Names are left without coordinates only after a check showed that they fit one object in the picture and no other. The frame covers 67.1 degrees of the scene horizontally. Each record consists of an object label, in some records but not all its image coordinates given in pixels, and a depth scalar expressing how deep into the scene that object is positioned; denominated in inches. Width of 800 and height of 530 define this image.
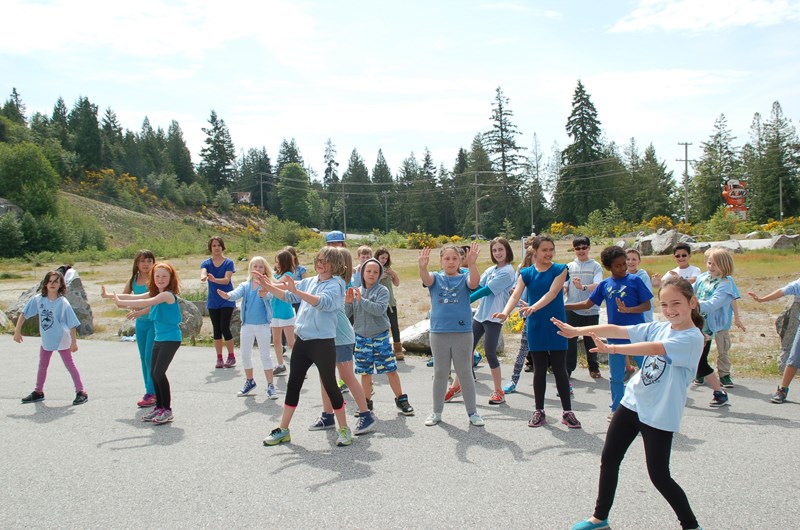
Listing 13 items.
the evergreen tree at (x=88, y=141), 3535.9
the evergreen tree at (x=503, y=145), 3164.4
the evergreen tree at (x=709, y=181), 2770.7
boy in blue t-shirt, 233.6
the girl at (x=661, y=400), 133.9
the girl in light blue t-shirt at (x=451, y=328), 229.5
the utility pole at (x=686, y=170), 2383.1
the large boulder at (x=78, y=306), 530.0
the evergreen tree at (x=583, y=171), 2709.2
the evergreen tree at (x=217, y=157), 4148.6
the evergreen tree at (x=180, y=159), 4003.4
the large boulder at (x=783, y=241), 1154.0
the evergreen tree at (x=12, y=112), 3979.1
